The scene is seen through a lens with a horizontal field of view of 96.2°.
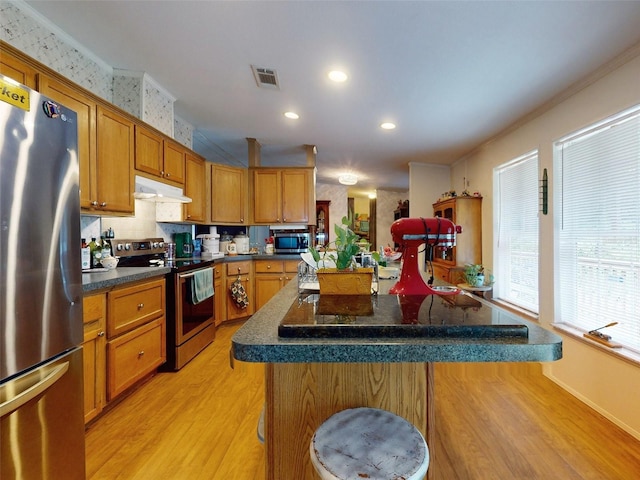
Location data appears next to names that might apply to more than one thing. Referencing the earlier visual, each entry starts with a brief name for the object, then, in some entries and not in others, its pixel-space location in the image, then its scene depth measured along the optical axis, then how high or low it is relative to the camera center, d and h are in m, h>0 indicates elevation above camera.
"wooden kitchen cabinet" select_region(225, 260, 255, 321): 3.60 -0.58
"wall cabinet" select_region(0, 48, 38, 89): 1.41 +0.88
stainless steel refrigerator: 1.03 -0.20
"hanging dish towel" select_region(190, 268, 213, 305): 2.63 -0.45
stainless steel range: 2.44 -0.53
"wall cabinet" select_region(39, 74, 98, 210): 1.76 +0.69
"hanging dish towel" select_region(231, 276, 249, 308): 3.60 -0.68
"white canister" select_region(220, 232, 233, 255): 4.05 -0.03
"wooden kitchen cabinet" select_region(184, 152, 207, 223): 3.23 +0.61
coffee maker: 3.43 -0.05
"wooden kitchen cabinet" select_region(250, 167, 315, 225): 4.12 +0.63
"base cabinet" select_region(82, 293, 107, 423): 1.62 -0.67
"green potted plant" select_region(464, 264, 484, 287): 3.27 -0.43
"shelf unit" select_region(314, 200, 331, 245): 7.01 +0.56
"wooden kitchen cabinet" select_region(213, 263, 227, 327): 3.36 -0.65
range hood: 2.41 +0.43
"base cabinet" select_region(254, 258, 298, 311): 3.89 -0.50
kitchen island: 0.91 -0.51
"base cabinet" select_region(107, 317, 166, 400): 1.83 -0.82
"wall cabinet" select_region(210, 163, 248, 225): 3.73 +0.60
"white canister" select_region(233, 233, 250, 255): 4.12 -0.06
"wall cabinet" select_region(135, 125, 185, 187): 2.43 +0.78
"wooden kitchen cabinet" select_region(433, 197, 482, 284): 3.58 +0.03
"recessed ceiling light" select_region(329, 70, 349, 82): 2.17 +1.26
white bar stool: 0.69 -0.55
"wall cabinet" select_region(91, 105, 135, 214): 2.01 +0.57
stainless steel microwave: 4.19 -0.05
